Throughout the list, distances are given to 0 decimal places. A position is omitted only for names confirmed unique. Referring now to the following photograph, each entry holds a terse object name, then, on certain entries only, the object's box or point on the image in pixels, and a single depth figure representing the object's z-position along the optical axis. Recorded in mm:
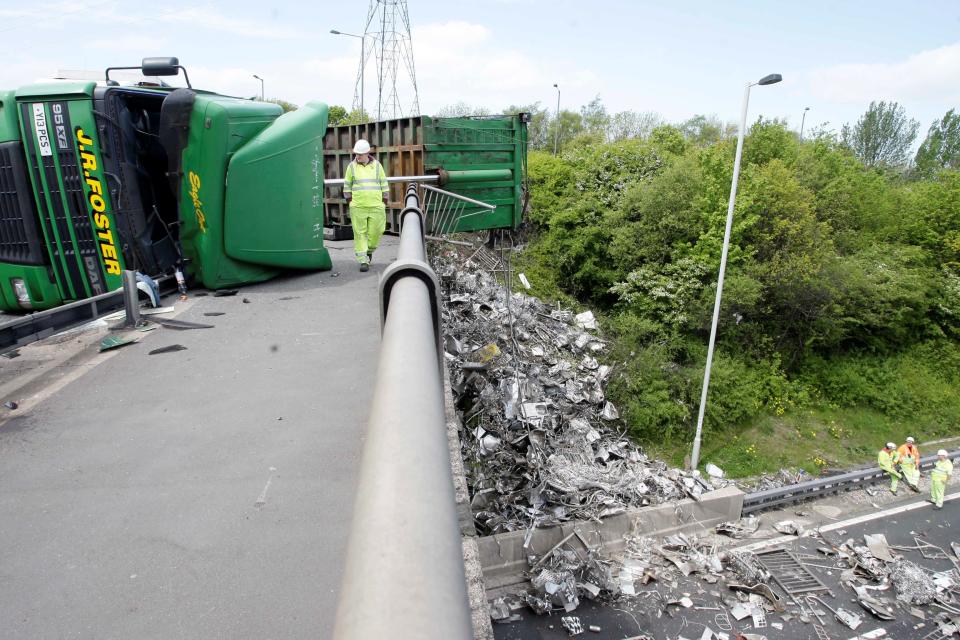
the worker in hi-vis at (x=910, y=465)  14039
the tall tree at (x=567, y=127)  58219
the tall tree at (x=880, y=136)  52562
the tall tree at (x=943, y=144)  46188
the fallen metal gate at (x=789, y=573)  10195
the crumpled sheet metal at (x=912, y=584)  10016
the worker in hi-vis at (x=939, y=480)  13281
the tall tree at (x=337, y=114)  37812
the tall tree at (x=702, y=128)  52906
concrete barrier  9203
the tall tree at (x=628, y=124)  53125
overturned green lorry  5234
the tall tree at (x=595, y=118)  54778
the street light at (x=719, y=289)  13752
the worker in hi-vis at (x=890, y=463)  14195
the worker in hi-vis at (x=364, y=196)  6777
